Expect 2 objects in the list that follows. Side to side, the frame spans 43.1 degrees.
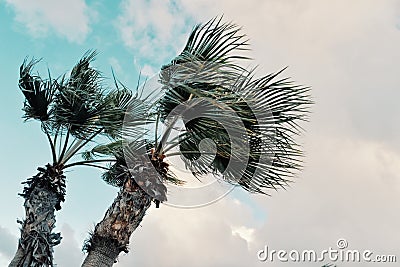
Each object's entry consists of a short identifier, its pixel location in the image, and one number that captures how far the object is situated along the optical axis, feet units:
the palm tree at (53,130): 21.04
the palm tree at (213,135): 20.36
